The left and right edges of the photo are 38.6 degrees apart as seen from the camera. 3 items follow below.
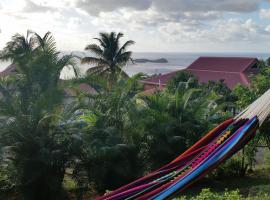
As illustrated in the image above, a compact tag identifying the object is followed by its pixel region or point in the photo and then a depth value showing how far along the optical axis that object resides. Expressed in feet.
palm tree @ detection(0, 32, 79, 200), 21.70
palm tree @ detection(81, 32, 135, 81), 67.56
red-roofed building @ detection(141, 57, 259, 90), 84.23
